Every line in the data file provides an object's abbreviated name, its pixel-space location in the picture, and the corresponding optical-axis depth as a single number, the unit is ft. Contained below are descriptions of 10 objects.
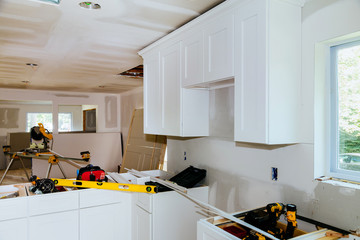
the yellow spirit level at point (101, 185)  7.54
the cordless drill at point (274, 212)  5.92
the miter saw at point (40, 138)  16.91
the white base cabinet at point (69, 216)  8.19
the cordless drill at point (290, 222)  5.61
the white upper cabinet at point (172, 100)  8.86
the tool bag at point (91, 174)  9.42
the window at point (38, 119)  29.96
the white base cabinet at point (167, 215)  8.80
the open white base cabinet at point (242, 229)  5.30
